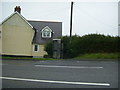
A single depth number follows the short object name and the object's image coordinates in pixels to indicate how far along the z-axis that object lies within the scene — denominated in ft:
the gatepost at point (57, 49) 66.59
